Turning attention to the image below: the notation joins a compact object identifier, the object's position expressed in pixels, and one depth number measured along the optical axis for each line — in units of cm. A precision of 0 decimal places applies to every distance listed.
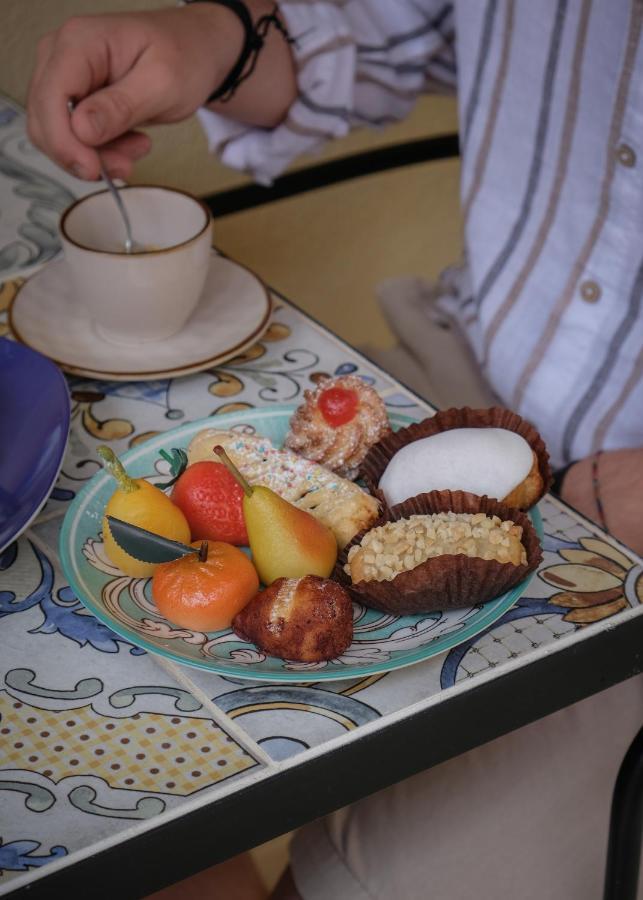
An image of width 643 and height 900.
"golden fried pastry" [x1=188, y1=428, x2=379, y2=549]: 61
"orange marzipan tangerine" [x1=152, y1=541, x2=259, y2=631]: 55
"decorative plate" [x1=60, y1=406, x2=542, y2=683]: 52
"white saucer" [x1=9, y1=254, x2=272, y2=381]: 84
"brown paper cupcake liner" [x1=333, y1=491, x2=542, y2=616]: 54
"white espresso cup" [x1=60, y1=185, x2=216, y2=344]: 81
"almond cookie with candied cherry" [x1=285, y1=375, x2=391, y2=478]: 68
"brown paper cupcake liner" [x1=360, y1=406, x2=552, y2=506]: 67
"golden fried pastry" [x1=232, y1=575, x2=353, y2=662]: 53
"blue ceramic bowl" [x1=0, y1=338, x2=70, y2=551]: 65
